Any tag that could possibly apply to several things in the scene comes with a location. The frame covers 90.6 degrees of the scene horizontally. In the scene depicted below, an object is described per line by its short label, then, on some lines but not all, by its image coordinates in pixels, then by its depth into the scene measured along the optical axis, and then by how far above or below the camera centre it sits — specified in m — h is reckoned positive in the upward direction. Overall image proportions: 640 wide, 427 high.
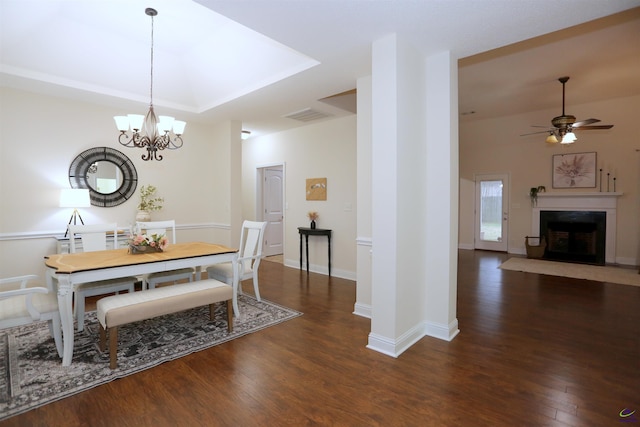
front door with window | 7.77 -0.07
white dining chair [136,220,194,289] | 3.63 -0.77
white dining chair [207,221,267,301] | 3.76 -0.69
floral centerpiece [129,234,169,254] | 3.14 -0.36
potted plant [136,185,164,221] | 4.85 +0.10
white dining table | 2.44 -0.50
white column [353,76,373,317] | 3.51 +0.09
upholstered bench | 2.46 -0.81
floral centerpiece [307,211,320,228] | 5.92 -0.14
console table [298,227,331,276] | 5.63 -0.43
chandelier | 3.15 +0.85
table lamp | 4.04 +0.13
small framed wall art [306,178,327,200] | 5.79 +0.38
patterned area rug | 2.19 -1.24
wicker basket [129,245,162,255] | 3.13 -0.41
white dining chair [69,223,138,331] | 3.11 -0.74
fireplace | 6.35 -0.22
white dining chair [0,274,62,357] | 2.30 -0.77
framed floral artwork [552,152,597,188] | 6.50 +0.83
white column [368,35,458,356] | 2.71 +0.12
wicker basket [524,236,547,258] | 6.94 -0.86
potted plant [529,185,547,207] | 7.09 +0.39
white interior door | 7.41 +0.01
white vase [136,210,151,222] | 4.82 -0.12
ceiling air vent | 5.05 +1.55
